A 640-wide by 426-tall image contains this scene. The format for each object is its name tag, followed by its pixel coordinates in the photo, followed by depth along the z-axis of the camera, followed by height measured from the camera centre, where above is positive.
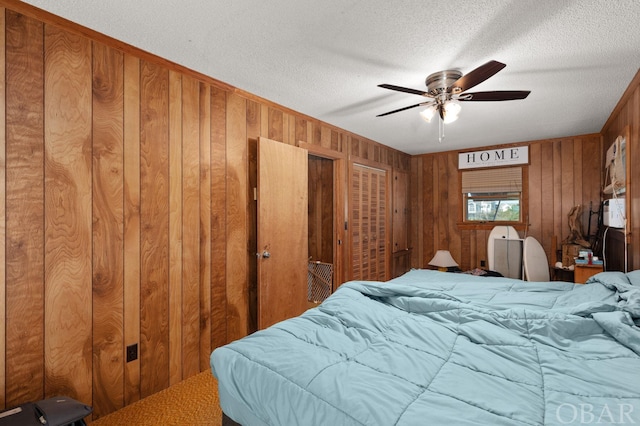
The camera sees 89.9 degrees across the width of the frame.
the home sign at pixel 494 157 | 4.66 +0.87
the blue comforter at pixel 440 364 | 1.07 -0.62
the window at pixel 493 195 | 4.75 +0.31
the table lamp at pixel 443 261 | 4.97 -0.71
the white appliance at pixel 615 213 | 3.00 +0.00
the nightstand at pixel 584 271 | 3.39 -0.61
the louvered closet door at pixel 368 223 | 4.30 -0.11
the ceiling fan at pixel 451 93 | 2.10 +0.87
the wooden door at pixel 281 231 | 2.88 -0.14
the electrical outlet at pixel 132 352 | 2.13 -0.90
